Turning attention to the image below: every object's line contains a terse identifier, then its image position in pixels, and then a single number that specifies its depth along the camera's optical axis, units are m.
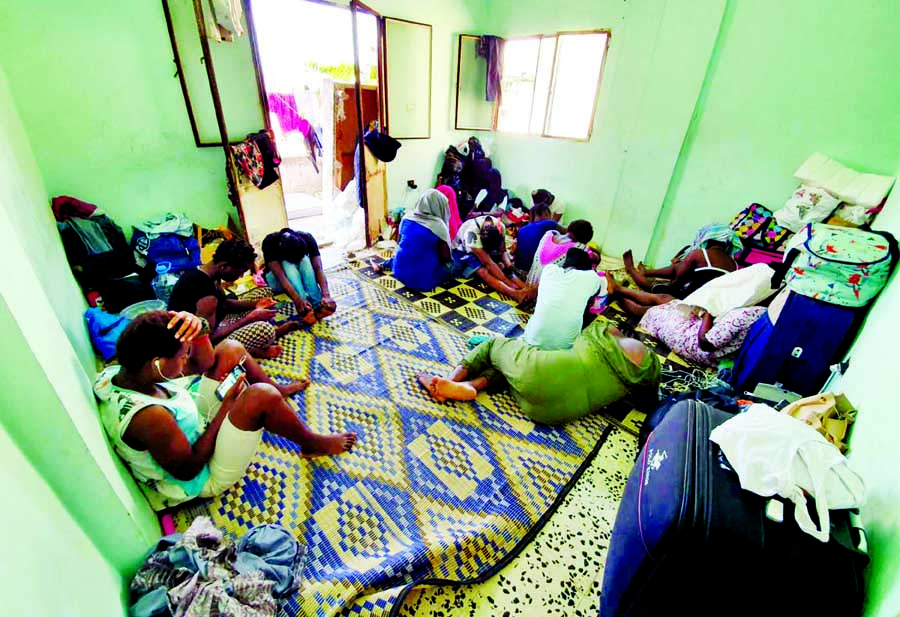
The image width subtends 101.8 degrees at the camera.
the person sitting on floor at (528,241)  3.25
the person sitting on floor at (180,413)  1.09
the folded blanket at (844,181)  2.44
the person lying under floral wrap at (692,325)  2.21
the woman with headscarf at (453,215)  3.58
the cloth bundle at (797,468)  0.79
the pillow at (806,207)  2.59
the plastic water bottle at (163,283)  2.49
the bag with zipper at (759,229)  2.82
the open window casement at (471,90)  4.41
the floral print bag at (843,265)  1.72
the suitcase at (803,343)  1.80
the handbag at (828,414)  1.22
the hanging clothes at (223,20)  2.46
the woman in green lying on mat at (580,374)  1.73
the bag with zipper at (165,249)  2.65
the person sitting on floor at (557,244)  2.73
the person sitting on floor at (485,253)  3.21
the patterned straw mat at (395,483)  1.23
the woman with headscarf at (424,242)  2.97
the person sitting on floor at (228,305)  2.03
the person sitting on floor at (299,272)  2.52
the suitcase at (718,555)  0.74
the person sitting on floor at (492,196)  4.66
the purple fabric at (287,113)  4.97
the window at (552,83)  3.82
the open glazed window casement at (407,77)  3.77
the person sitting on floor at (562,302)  2.07
